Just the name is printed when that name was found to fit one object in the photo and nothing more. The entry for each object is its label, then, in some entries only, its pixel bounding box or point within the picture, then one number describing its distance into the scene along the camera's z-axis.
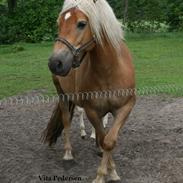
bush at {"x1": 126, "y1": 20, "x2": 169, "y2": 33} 20.77
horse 4.04
